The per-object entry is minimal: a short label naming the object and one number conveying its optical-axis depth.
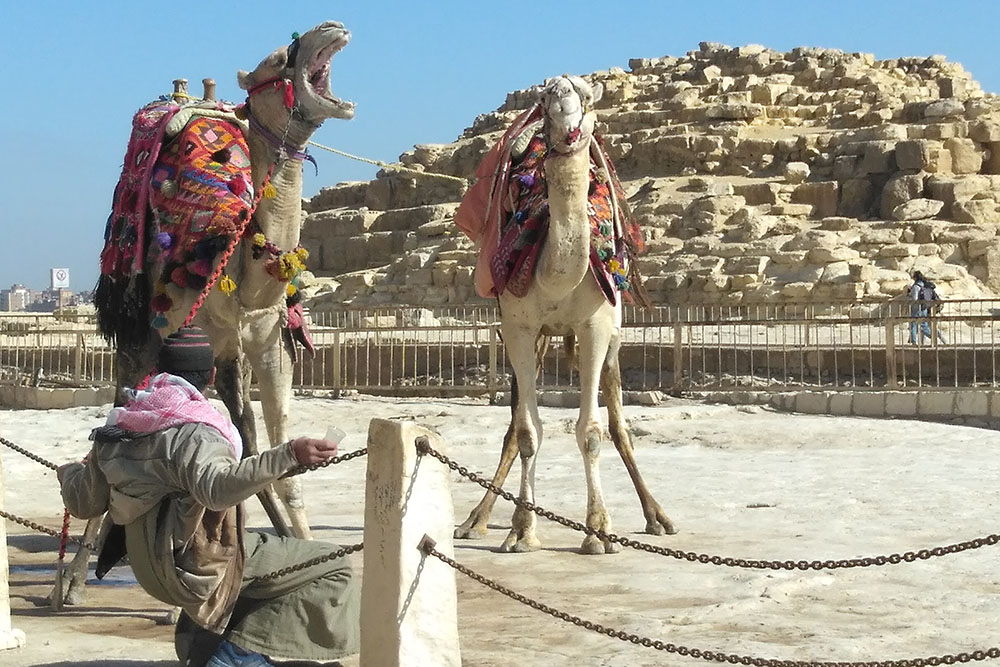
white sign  63.68
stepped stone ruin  34.31
